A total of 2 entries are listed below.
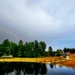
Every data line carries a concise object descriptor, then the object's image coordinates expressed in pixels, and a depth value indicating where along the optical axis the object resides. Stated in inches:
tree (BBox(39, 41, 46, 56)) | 2178.4
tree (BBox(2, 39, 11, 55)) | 1918.4
